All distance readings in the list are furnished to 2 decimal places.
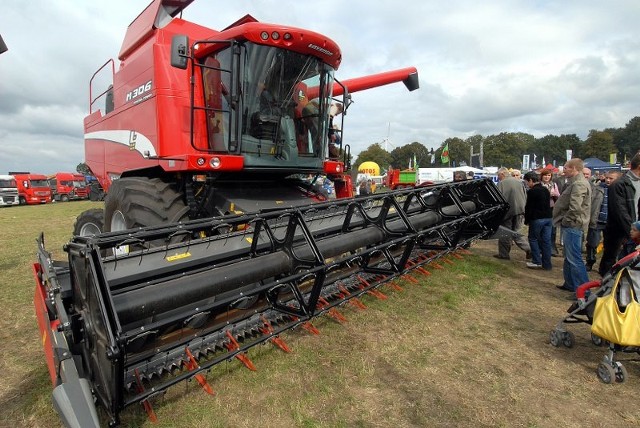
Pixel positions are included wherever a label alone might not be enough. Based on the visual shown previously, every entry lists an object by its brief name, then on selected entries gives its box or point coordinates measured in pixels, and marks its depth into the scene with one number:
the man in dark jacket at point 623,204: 3.90
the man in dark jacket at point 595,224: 5.38
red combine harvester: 1.92
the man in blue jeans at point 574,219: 4.04
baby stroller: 2.41
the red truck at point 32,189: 25.83
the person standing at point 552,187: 5.78
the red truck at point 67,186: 29.11
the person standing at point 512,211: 5.54
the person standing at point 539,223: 5.21
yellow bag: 2.31
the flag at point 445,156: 35.59
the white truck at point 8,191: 24.47
